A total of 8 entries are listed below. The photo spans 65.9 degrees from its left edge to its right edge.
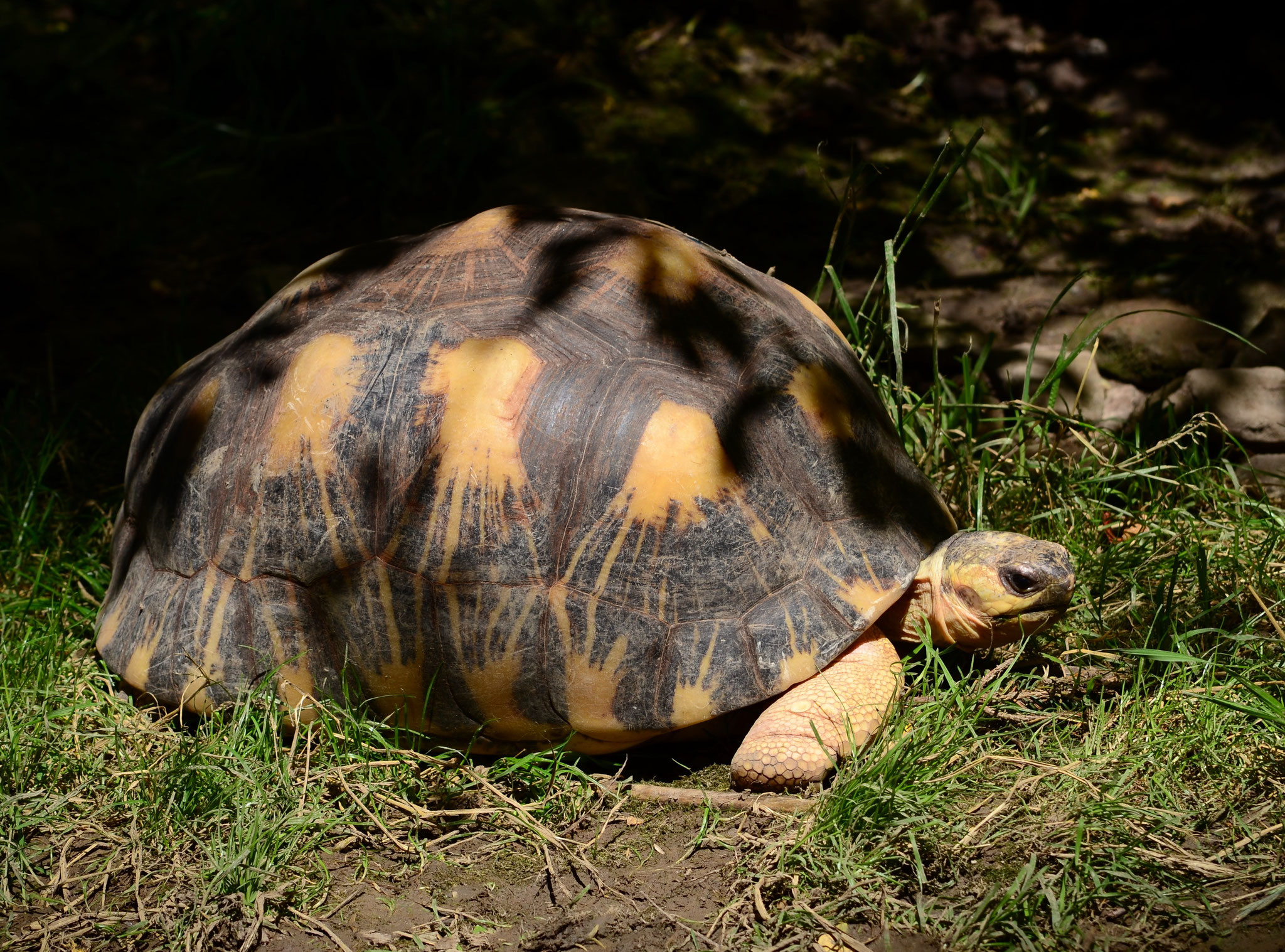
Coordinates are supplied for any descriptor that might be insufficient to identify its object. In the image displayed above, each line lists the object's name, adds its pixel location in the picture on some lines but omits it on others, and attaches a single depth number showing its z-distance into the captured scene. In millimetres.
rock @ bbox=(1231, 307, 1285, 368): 3605
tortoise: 2355
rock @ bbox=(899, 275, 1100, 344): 4016
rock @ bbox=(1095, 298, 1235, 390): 3727
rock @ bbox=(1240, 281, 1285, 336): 3801
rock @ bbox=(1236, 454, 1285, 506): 3251
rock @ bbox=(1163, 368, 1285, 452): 3402
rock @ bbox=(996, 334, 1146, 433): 3670
